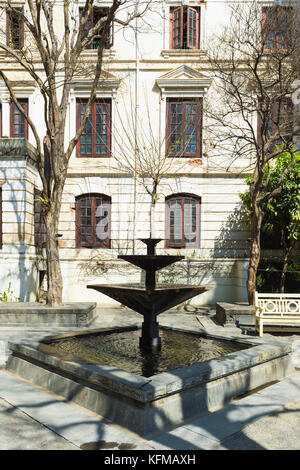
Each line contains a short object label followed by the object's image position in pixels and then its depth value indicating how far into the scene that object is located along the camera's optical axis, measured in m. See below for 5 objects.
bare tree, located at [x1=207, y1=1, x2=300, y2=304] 9.90
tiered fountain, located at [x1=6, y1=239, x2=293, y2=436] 4.07
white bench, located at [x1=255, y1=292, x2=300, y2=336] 8.67
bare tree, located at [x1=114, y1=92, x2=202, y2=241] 14.76
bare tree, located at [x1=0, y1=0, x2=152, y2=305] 10.16
